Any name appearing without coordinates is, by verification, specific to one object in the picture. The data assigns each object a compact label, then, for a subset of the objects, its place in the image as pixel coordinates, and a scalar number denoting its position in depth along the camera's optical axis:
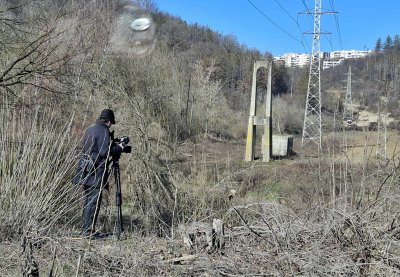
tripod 6.78
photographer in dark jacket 6.38
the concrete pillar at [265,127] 32.25
